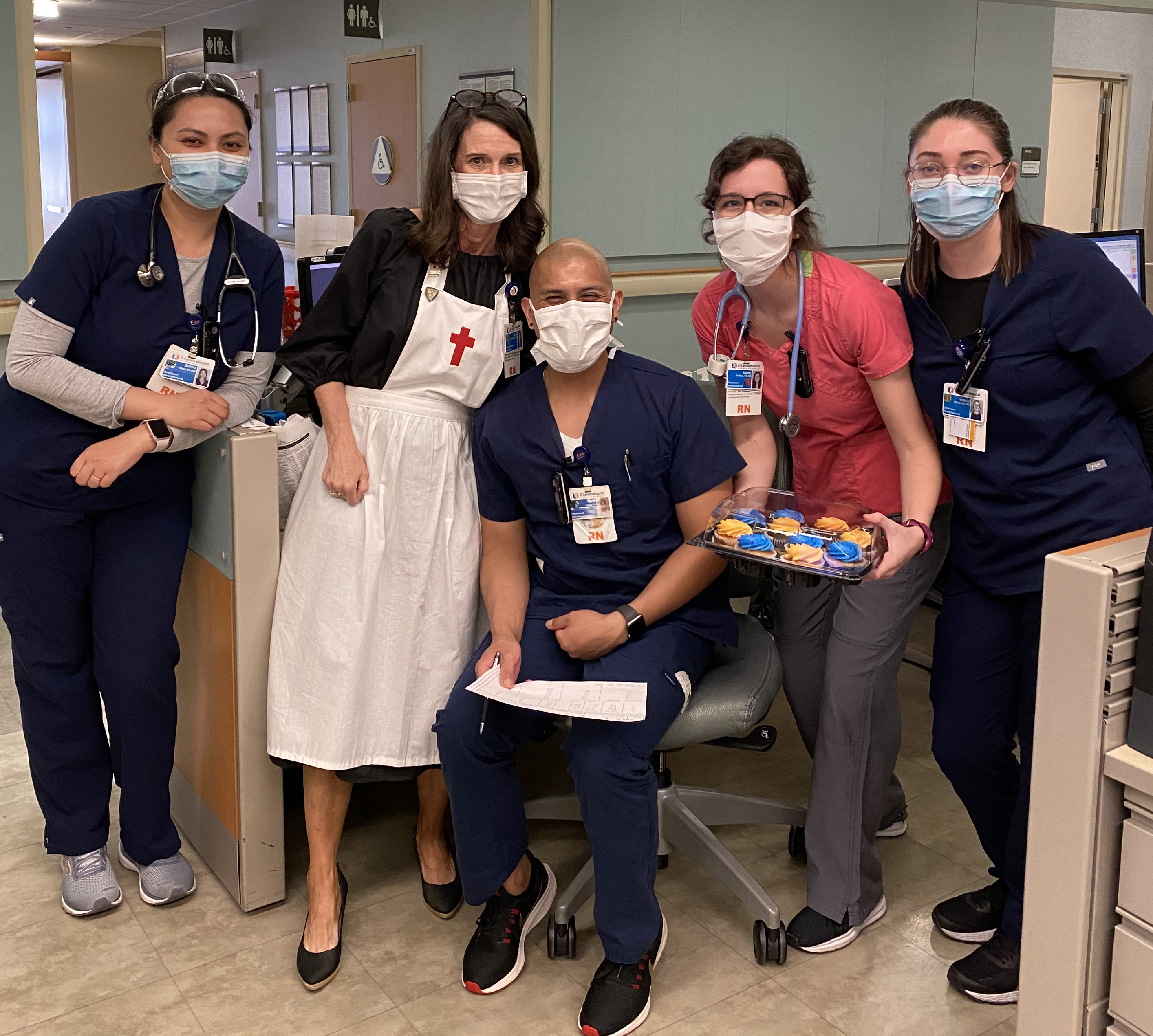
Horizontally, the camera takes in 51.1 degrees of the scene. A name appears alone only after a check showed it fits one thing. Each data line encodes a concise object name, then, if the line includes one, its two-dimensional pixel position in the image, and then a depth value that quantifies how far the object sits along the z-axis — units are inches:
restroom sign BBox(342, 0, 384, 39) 247.0
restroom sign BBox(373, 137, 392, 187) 259.4
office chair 86.0
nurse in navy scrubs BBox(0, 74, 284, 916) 84.0
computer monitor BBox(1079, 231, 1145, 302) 140.3
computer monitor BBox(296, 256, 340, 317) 117.4
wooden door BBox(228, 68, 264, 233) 322.3
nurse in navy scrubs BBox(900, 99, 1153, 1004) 77.6
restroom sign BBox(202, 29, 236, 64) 332.2
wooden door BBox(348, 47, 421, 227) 249.4
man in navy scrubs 81.1
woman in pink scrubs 84.1
